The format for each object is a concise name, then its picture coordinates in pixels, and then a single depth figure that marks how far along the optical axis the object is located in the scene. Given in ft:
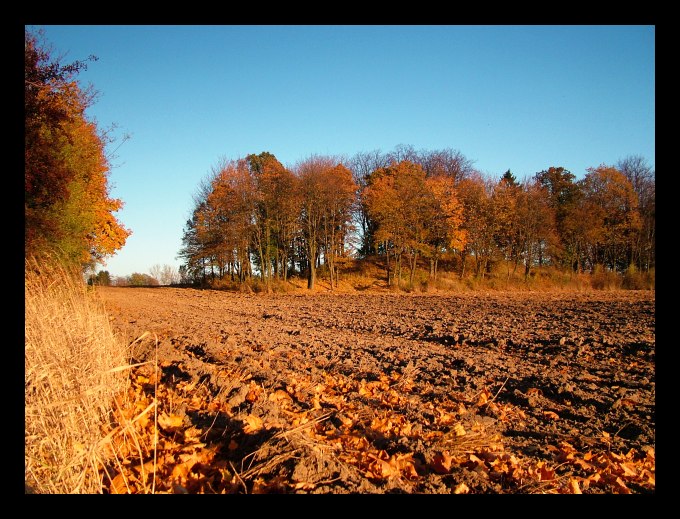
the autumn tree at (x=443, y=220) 129.08
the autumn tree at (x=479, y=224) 136.46
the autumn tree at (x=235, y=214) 119.85
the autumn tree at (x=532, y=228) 138.00
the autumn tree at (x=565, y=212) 141.59
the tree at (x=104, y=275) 124.16
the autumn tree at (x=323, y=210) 123.34
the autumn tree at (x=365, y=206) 152.05
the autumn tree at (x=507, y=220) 136.87
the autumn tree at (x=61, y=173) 37.32
